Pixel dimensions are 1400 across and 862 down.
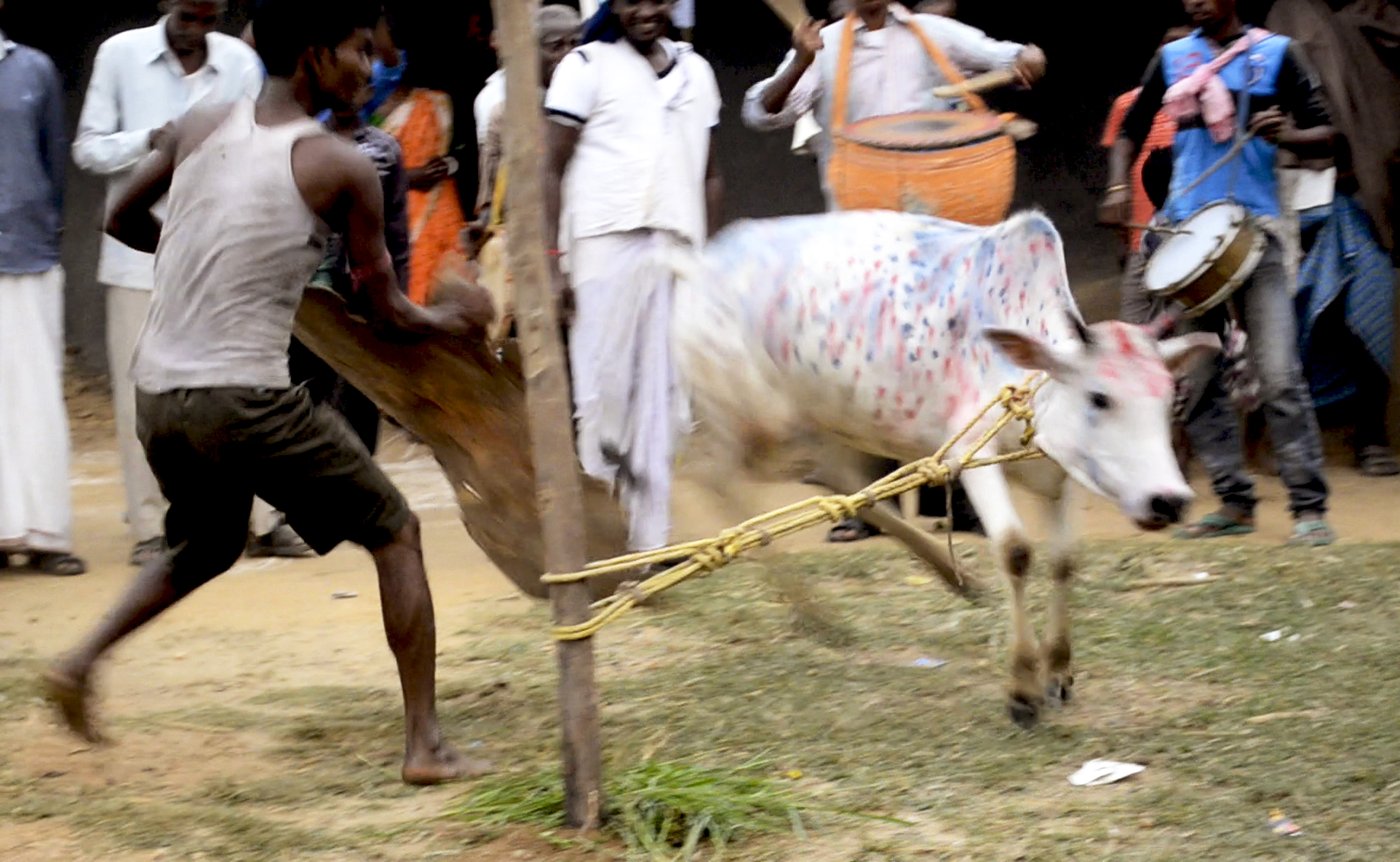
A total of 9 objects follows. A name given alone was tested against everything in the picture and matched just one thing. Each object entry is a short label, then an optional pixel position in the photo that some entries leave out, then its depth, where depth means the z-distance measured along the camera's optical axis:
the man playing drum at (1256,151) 6.54
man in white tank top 3.95
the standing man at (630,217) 6.02
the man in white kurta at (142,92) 6.70
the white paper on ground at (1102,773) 4.20
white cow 4.49
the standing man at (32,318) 6.89
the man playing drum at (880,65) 6.51
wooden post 3.88
